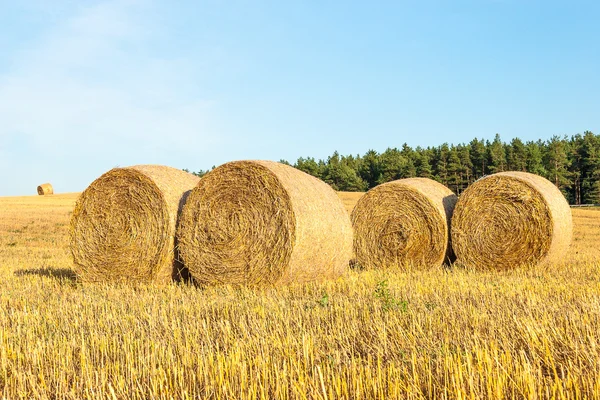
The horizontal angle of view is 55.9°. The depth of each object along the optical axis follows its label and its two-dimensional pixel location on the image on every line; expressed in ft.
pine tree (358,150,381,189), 232.94
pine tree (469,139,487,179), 211.41
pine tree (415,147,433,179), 207.41
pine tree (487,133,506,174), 204.54
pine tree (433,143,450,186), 206.08
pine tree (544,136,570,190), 196.85
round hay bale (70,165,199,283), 28.30
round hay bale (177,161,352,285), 25.45
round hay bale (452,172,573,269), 32.86
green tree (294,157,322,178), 233.96
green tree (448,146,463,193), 204.54
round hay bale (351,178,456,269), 34.65
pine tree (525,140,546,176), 201.55
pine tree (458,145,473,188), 208.36
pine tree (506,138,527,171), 203.62
